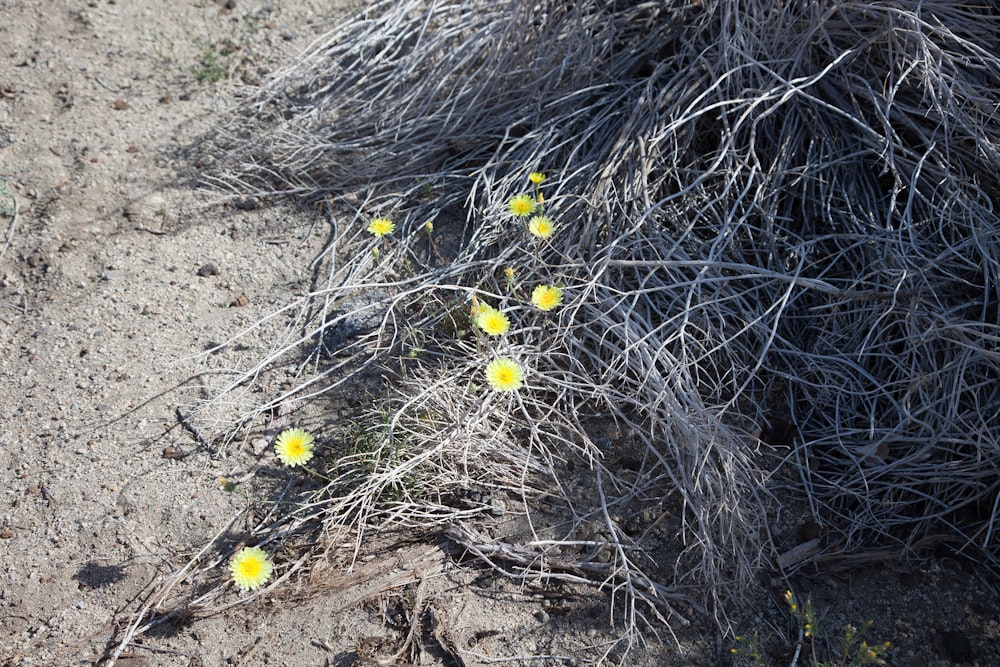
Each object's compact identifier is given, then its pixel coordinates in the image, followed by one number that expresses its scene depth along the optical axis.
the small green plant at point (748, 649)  1.32
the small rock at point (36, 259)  1.64
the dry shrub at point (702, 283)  1.44
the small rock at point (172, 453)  1.49
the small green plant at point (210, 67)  1.84
